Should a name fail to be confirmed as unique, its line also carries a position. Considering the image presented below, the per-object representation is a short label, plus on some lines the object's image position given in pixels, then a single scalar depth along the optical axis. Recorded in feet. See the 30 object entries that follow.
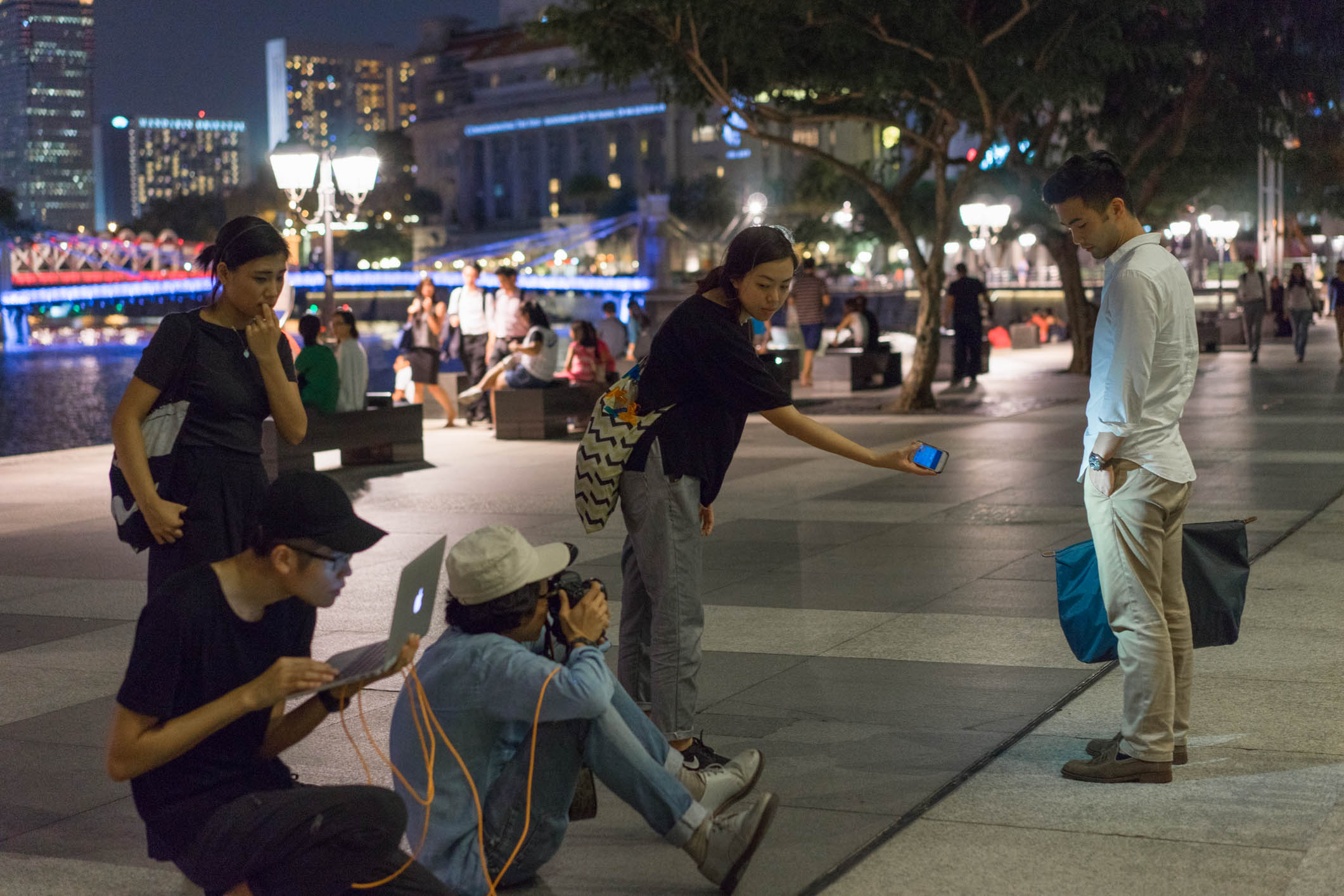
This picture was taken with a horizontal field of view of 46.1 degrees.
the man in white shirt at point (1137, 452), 14.47
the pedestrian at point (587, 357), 56.24
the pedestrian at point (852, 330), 77.97
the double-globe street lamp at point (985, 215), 97.71
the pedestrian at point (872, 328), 77.66
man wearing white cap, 11.44
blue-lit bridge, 241.55
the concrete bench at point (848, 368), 74.28
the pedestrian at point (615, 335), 95.35
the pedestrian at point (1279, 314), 123.03
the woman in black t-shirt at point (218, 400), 14.39
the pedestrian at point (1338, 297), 82.04
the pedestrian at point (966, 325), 73.31
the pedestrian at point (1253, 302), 90.99
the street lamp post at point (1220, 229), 136.15
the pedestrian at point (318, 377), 44.21
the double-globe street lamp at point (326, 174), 61.77
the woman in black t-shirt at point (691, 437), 14.87
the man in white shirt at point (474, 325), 62.34
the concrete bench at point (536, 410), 53.72
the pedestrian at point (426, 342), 59.98
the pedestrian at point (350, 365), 46.01
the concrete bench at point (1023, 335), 124.16
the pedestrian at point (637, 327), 79.94
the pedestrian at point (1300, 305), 86.89
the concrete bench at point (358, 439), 41.01
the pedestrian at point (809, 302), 78.18
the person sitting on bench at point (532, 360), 53.62
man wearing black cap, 9.72
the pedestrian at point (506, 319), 58.23
